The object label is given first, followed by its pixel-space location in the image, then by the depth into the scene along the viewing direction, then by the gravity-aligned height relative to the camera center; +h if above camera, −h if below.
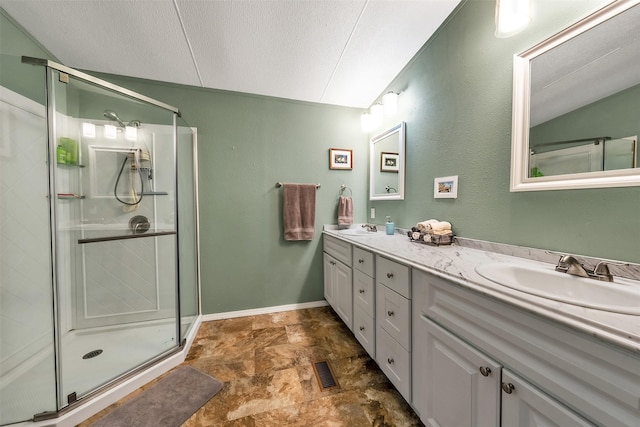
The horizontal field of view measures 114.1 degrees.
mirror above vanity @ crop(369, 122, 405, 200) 1.80 +0.42
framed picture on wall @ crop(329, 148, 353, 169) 2.27 +0.55
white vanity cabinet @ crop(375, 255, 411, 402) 1.02 -0.62
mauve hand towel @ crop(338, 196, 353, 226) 2.27 -0.03
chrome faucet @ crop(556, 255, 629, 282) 0.70 -0.21
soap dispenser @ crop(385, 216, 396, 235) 1.86 -0.17
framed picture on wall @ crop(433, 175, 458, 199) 1.33 +0.14
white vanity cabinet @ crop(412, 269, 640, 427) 0.44 -0.44
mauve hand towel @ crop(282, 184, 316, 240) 2.14 -0.03
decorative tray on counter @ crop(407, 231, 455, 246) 1.29 -0.19
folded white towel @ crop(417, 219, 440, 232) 1.39 -0.11
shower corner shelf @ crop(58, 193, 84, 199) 1.38 +0.08
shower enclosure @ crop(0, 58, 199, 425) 1.16 -0.25
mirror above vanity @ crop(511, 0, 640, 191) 0.71 +0.41
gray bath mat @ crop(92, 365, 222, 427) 1.08 -1.11
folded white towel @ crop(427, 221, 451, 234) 1.32 -0.12
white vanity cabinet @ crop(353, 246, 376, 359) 1.32 -0.62
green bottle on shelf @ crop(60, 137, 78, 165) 1.45 +0.42
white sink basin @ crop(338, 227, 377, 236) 1.90 -0.23
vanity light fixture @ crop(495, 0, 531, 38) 0.89 +0.85
